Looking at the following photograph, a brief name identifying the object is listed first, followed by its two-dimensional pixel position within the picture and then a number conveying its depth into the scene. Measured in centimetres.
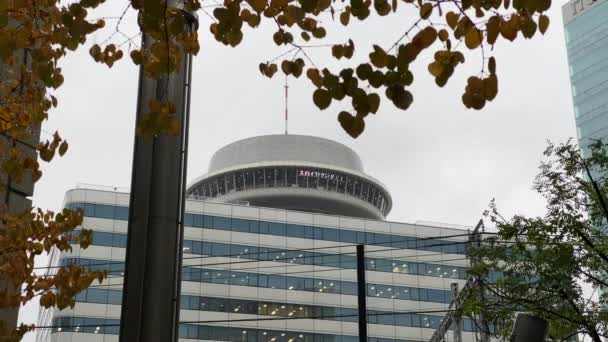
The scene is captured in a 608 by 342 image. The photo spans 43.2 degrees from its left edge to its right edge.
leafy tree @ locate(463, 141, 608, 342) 1416
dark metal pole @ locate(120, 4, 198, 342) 627
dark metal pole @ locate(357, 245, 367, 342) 1469
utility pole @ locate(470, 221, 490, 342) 1542
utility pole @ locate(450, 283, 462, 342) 2196
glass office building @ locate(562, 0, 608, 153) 9188
